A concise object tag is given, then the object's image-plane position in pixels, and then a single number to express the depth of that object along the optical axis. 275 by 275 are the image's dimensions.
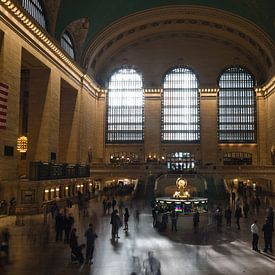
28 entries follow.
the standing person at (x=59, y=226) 13.73
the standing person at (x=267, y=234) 12.45
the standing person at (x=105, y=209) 21.95
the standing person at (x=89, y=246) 10.72
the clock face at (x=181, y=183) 20.17
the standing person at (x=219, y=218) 17.33
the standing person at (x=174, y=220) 16.54
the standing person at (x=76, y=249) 10.55
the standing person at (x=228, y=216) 17.70
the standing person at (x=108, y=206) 22.41
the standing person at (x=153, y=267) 8.02
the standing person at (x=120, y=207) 22.44
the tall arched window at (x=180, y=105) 44.84
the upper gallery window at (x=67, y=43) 32.75
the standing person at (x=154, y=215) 17.46
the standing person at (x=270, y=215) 14.45
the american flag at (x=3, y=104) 19.75
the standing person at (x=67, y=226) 13.51
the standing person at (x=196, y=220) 16.87
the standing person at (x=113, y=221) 14.40
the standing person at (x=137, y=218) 18.52
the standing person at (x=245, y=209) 20.44
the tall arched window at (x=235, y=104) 44.16
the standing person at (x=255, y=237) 12.66
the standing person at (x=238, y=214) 17.31
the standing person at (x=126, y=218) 16.66
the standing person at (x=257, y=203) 22.77
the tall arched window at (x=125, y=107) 44.91
